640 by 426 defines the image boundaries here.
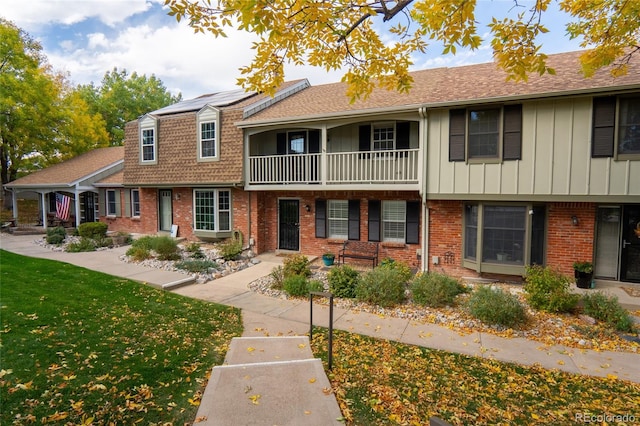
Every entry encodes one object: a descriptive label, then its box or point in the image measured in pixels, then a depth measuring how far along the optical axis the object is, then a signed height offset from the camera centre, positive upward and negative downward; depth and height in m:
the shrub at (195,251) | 11.15 -1.90
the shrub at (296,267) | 8.76 -1.87
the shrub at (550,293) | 6.41 -1.88
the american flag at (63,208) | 16.67 -0.61
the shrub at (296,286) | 7.68 -2.10
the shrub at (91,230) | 14.09 -1.48
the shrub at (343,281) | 7.61 -1.99
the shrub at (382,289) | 7.02 -1.98
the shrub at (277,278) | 8.30 -2.10
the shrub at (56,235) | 13.87 -1.69
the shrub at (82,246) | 12.48 -1.94
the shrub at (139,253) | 10.81 -1.89
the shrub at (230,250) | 11.02 -1.80
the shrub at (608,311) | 5.77 -2.06
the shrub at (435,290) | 6.87 -1.97
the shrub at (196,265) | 9.63 -2.06
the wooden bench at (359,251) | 10.70 -1.81
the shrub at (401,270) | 7.61 -1.79
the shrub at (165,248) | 10.78 -1.72
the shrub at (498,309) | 5.93 -2.03
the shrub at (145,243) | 11.25 -1.61
